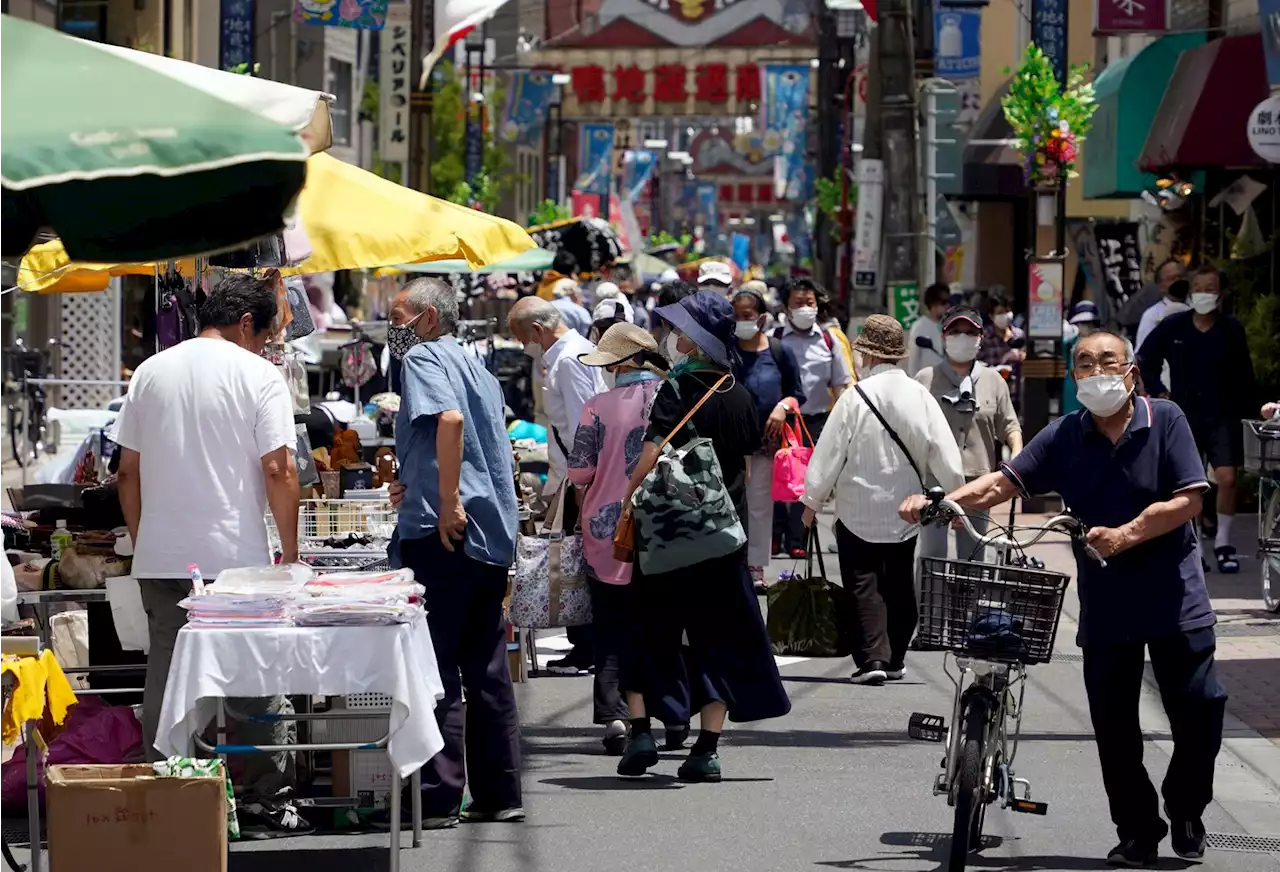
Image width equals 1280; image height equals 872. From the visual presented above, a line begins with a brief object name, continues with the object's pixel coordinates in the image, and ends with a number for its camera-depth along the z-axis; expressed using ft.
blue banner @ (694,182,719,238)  410.93
